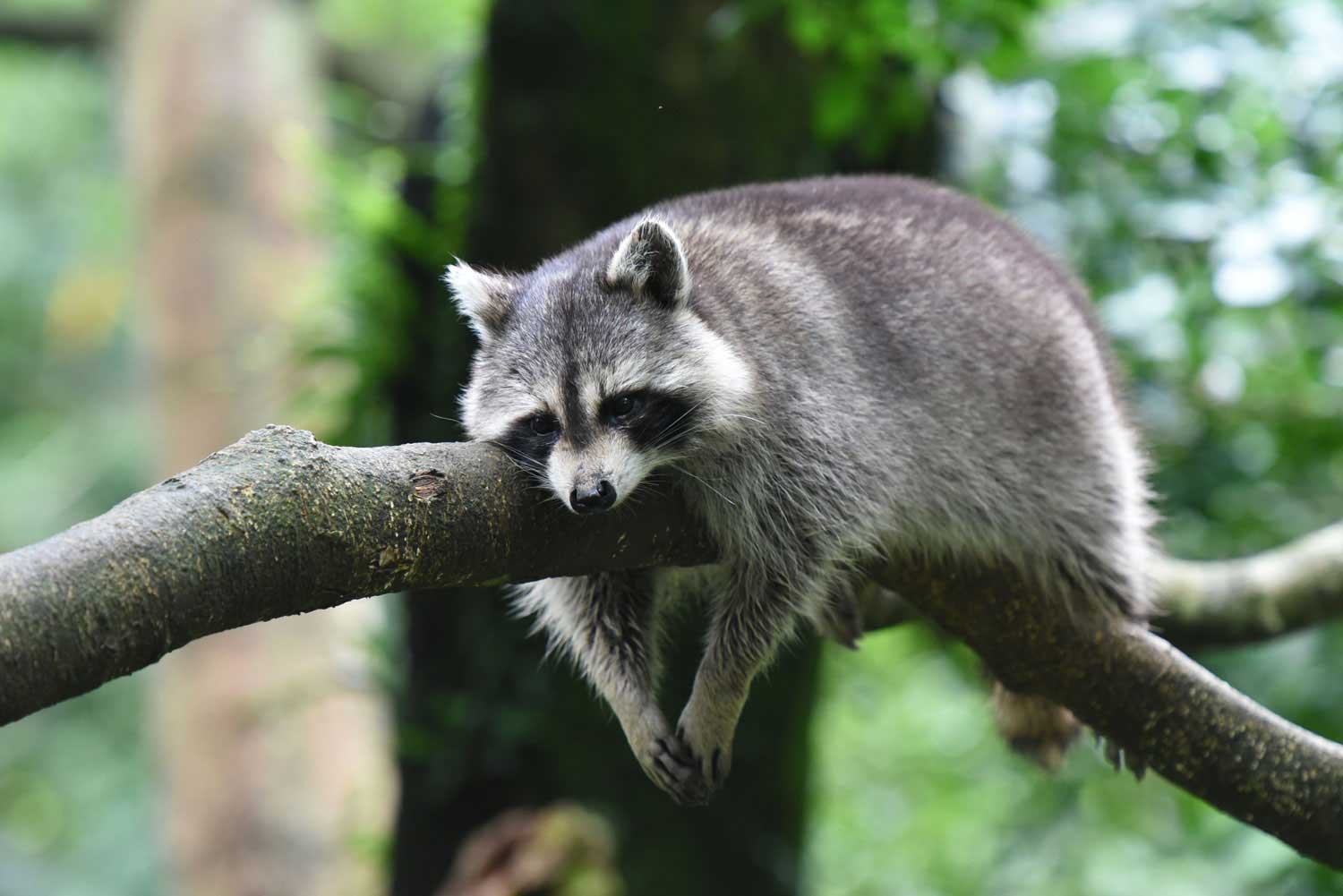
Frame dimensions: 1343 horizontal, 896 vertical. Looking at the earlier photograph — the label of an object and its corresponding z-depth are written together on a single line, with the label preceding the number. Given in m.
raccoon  6.18
